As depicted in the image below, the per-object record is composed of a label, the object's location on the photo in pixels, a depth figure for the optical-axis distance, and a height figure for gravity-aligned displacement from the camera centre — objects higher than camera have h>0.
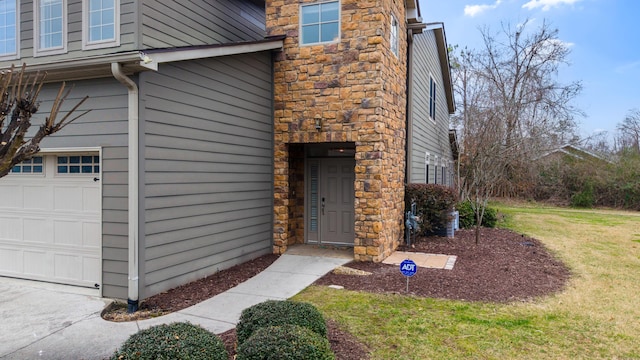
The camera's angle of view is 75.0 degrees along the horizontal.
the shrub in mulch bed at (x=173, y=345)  2.98 -1.27
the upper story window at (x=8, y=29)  6.33 +2.22
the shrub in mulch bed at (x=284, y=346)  3.07 -1.29
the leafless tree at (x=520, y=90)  17.57 +5.02
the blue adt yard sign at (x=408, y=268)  5.71 -1.27
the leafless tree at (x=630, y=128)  29.24 +3.41
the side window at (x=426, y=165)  12.39 +0.31
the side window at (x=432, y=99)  13.15 +2.50
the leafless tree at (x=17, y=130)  3.20 +0.35
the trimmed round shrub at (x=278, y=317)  3.68 -1.28
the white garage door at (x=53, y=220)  5.76 -0.67
